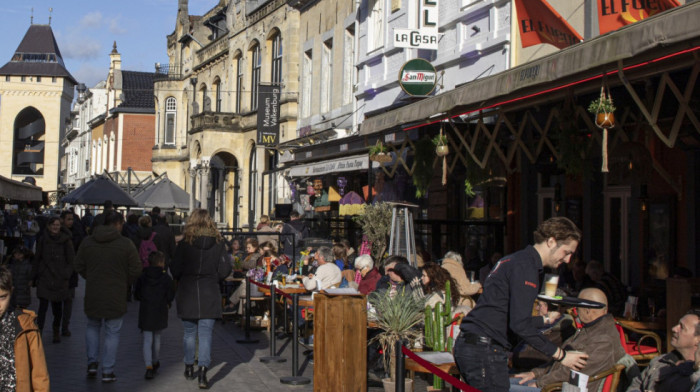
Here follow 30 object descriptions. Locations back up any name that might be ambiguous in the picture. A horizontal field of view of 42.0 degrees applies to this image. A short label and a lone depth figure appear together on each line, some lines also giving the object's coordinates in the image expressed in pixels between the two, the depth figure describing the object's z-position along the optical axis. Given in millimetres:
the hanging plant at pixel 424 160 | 14055
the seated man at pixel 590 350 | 6383
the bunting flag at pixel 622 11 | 10760
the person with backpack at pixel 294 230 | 19219
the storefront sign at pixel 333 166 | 17141
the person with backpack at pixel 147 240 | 16828
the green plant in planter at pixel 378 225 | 15992
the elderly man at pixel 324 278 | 12492
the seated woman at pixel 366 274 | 12070
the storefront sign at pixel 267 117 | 29594
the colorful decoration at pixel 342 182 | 22328
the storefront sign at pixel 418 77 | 16750
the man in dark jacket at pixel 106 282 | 9406
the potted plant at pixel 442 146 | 12031
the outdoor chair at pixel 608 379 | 6109
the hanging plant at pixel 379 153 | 14261
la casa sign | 17344
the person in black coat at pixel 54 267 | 11914
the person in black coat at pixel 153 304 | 9727
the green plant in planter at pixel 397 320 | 8914
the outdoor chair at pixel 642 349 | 8192
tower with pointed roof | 108562
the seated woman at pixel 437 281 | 9664
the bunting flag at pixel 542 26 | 12141
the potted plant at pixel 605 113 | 8109
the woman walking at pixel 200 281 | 9328
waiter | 5379
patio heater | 13523
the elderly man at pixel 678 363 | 6186
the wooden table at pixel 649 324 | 8812
